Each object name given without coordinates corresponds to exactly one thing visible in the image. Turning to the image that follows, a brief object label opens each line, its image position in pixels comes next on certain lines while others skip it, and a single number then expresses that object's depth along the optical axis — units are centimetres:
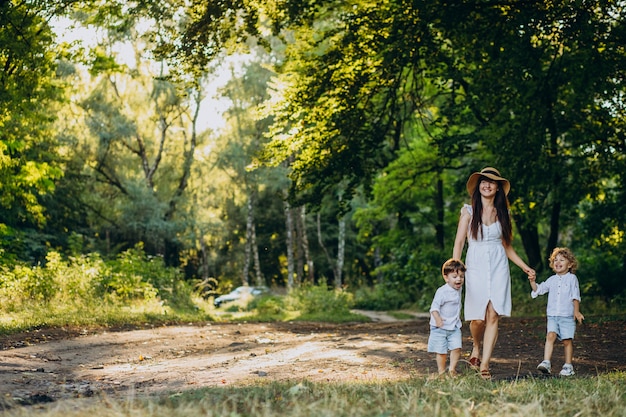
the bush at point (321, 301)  2146
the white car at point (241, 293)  3256
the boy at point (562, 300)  775
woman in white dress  729
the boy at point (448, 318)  700
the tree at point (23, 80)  1272
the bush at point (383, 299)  2592
